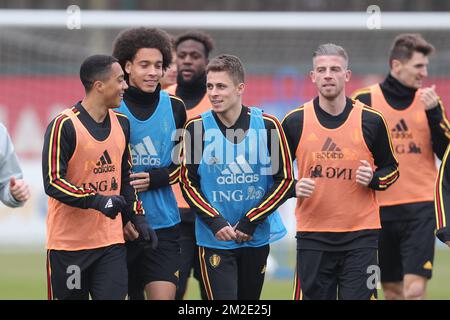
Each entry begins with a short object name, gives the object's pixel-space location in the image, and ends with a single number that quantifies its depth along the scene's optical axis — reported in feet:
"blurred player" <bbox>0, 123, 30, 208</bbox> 42.96
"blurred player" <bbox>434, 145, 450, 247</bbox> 42.04
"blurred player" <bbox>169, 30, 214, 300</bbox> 52.85
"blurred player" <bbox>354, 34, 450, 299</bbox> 56.18
